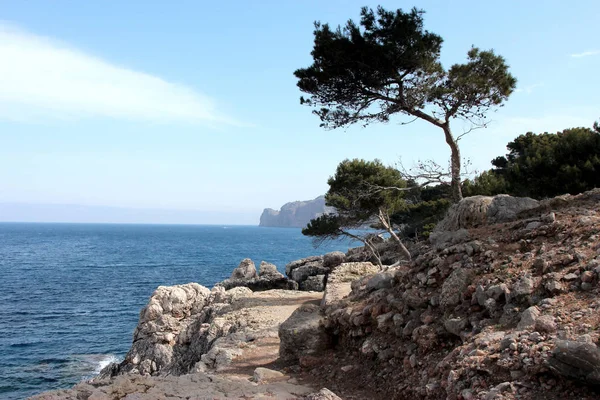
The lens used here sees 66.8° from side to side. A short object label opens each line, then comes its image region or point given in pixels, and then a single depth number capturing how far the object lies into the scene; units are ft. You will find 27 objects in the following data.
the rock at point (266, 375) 32.39
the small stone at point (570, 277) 23.56
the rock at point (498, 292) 24.73
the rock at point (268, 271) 104.78
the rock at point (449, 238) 32.91
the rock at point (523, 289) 23.91
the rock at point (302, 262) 118.03
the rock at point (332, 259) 112.78
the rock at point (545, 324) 20.09
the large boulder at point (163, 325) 62.85
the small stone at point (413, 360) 25.51
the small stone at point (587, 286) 22.52
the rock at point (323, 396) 21.04
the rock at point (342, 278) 48.85
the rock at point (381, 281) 35.99
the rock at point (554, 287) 23.06
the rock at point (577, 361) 16.47
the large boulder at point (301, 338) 35.37
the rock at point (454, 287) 27.04
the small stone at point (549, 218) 30.68
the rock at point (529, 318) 21.29
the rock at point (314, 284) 93.15
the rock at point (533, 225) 30.60
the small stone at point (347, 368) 30.37
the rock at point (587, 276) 22.90
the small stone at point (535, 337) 19.76
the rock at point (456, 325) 24.61
